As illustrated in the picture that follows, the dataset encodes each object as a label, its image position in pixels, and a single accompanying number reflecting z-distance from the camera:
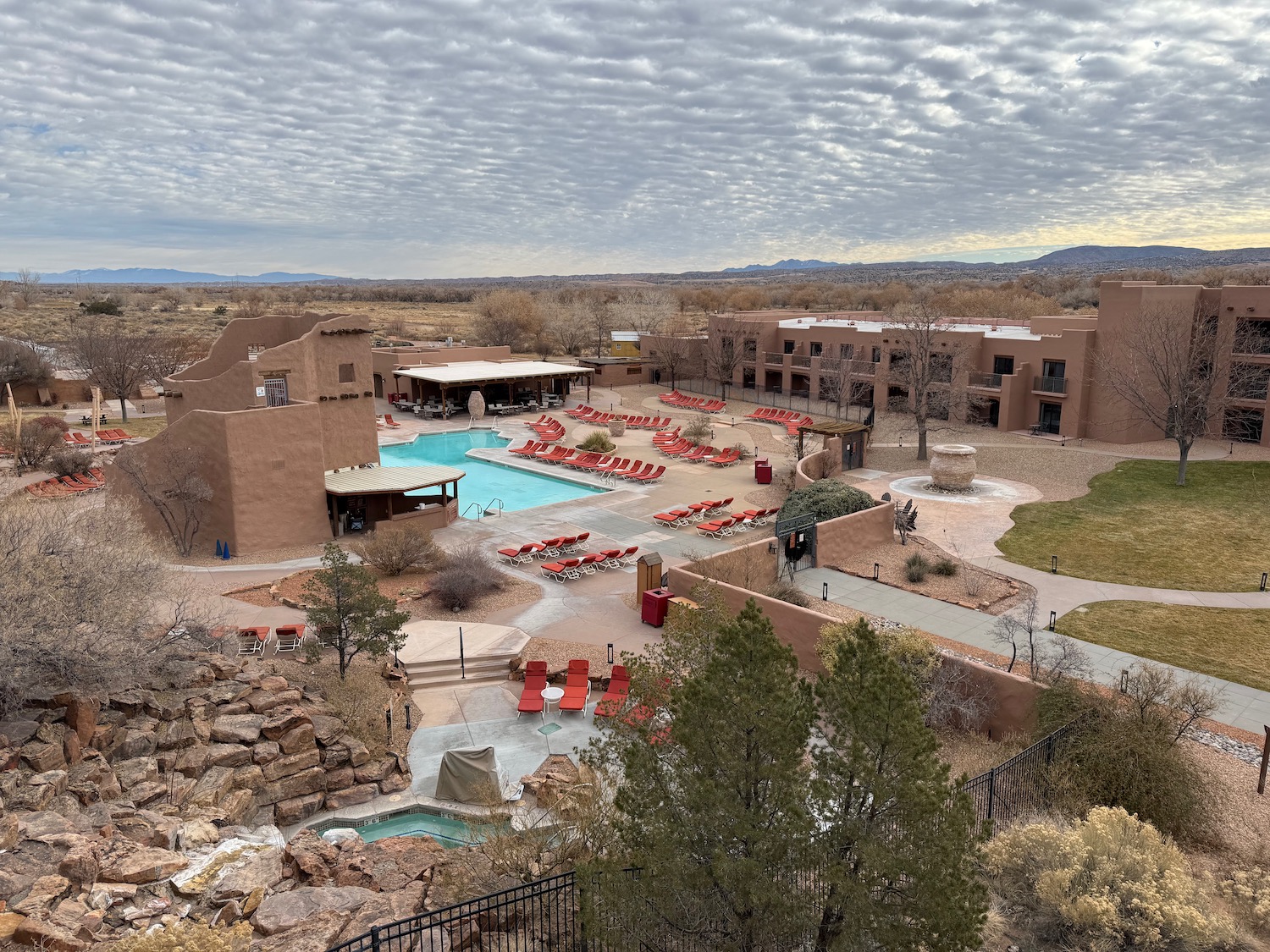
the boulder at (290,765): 13.12
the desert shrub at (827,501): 24.27
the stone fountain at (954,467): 30.06
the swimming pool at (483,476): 32.19
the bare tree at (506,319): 76.38
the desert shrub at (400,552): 22.47
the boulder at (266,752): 13.18
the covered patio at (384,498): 25.75
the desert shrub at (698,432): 40.06
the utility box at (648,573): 19.81
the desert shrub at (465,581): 20.22
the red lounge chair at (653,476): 33.25
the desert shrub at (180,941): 6.38
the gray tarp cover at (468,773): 12.75
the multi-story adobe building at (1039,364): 36.91
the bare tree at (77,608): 12.14
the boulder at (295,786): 12.98
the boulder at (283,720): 13.62
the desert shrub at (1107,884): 8.30
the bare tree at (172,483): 23.33
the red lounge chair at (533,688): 15.41
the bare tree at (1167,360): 34.91
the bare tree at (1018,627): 17.00
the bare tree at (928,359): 38.50
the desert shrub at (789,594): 19.33
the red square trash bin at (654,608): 19.05
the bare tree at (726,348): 55.16
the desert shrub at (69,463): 31.67
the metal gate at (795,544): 22.23
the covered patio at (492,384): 49.50
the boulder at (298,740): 13.51
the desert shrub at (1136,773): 11.16
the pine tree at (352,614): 15.80
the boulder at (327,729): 13.87
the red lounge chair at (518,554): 23.59
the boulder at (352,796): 13.17
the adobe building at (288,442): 23.69
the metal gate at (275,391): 27.31
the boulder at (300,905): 8.84
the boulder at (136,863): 9.39
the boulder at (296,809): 12.91
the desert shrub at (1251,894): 8.92
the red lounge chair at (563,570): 22.19
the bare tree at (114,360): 46.88
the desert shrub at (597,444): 38.62
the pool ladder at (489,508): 29.31
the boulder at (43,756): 11.44
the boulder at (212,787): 12.04
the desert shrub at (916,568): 21.53
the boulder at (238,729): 13.48
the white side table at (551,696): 15.56
